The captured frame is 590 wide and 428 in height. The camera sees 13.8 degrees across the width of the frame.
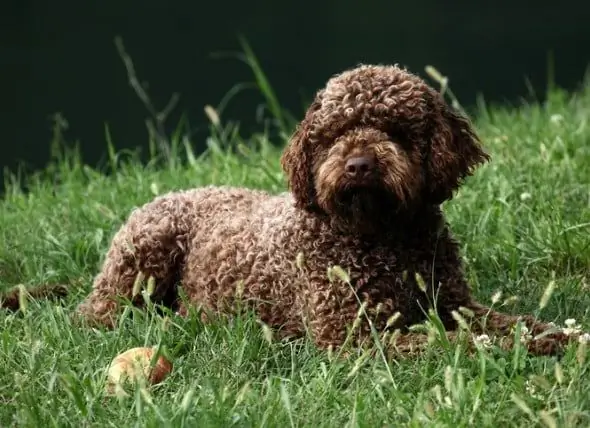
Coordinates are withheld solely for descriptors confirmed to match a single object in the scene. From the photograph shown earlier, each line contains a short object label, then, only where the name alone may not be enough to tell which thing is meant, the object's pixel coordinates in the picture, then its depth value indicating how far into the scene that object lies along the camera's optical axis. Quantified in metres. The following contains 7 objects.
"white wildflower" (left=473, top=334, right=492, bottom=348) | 7.54
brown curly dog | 7.98
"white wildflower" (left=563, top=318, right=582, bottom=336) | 7.78
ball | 7.47
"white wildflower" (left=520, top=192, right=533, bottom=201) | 10.68
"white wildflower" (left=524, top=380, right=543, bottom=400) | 6.98
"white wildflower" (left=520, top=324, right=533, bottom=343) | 7.65
